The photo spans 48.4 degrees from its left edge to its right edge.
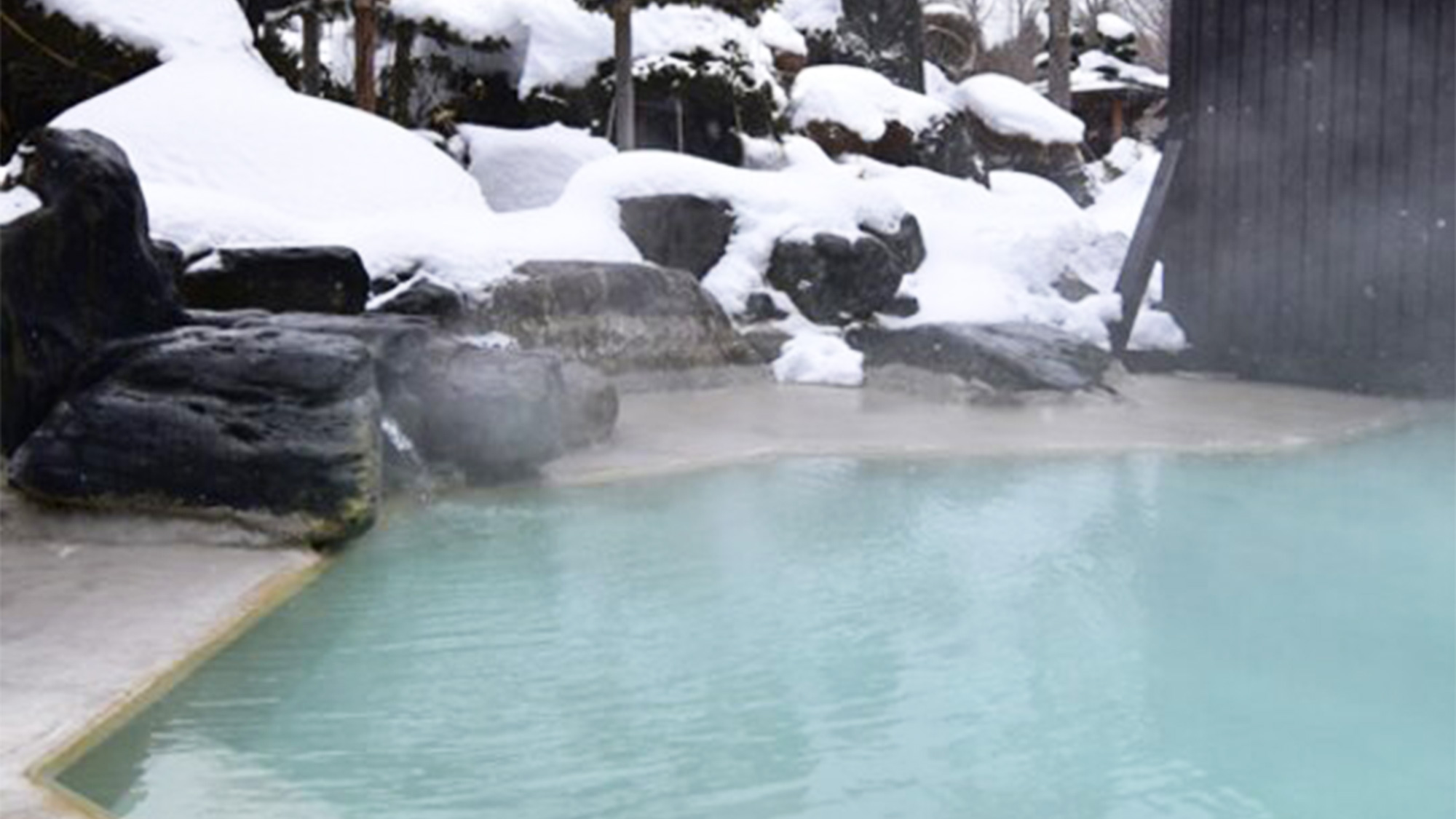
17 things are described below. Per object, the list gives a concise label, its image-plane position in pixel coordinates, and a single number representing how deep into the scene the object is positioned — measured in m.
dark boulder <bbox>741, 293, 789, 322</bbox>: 10.00
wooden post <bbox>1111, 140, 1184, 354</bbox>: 9.97
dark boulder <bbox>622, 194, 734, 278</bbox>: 10.02
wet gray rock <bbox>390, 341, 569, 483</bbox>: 6.02
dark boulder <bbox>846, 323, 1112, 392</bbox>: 8.46
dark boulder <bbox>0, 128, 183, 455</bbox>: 5.60
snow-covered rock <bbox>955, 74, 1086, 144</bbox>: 18.77
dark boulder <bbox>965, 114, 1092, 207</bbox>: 18.89
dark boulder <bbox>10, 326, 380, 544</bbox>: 4.94
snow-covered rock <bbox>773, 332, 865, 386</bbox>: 9.16
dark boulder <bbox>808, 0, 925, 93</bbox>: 18.47
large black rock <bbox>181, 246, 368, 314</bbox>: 7.15
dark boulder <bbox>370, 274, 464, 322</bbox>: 7.71
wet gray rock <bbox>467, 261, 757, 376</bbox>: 8.23
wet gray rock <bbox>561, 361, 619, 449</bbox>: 6.75
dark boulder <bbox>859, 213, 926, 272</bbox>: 10.86
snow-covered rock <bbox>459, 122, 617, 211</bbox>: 12.35
